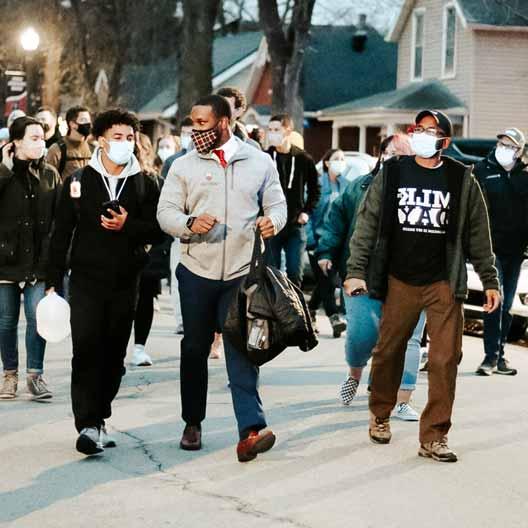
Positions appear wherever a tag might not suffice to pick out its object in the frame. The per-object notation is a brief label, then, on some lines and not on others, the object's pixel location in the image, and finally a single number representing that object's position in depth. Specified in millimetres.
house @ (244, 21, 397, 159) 49469
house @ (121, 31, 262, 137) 56156
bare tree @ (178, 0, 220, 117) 37188
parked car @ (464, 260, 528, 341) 14219
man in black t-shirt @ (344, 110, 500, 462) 7961
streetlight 25998
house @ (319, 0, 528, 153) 37250
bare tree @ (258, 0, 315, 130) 34812
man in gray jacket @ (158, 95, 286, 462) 7906
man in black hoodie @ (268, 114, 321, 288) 13305
